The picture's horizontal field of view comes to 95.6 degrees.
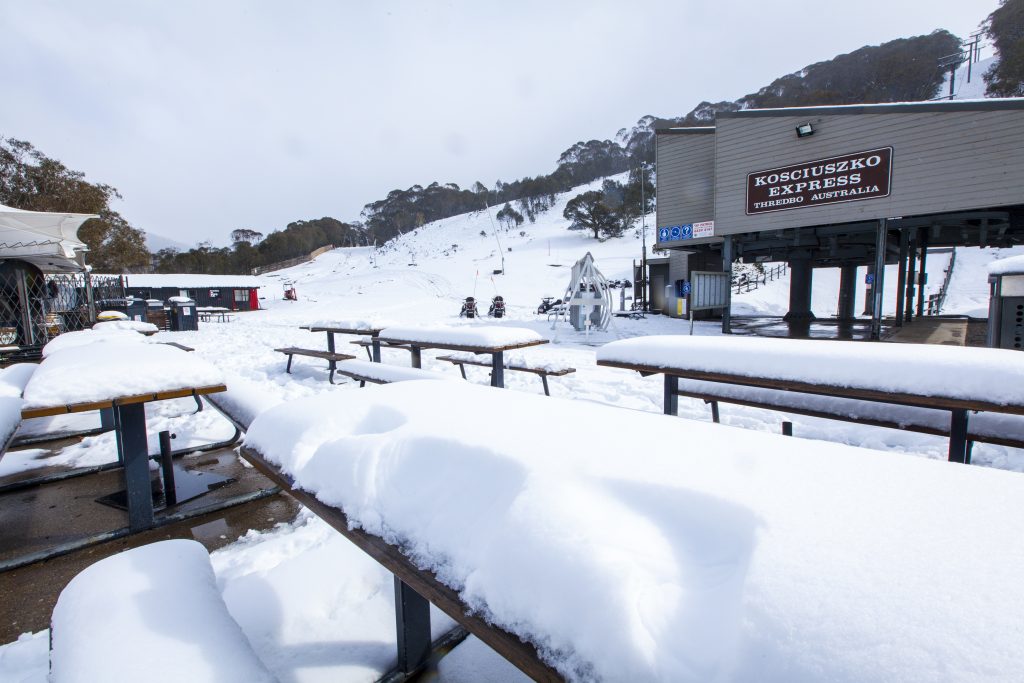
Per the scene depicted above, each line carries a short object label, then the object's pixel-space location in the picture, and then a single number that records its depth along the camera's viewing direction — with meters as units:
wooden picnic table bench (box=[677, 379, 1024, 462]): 2.69
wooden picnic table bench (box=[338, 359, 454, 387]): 4.88
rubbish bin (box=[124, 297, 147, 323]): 16.81
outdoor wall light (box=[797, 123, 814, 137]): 10.98
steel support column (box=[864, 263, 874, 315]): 19.93
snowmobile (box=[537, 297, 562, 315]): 19.11
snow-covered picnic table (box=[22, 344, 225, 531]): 2.49
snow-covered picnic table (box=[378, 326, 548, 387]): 4.76
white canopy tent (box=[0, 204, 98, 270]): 7.36
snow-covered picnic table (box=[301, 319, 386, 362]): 7.06
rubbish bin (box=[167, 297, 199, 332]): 17.88
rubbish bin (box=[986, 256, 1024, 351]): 4.65
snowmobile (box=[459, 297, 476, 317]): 19.76
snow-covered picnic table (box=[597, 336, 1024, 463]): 2.18
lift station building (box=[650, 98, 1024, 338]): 9.41
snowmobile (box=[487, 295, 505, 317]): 19.53
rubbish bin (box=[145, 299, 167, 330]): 18.53
